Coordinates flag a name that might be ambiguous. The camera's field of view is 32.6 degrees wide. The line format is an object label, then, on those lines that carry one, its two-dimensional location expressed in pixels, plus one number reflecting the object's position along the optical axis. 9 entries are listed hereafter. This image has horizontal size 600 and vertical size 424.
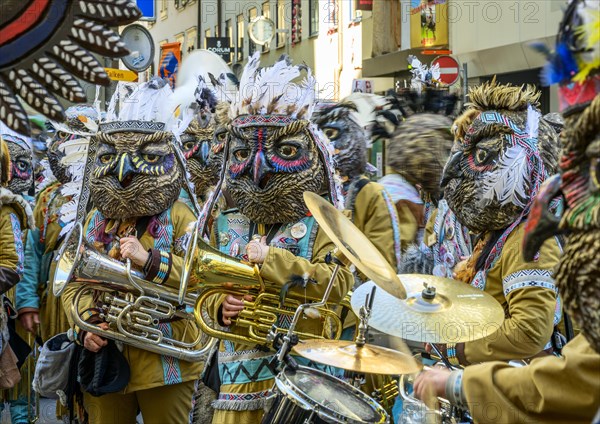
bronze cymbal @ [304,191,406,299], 3.67
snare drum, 3.85
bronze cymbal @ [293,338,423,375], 3.66
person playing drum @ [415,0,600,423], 2.49
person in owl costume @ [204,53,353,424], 5.25
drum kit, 3.79
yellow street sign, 12.38
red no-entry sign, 14.06
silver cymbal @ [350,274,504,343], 3.95
